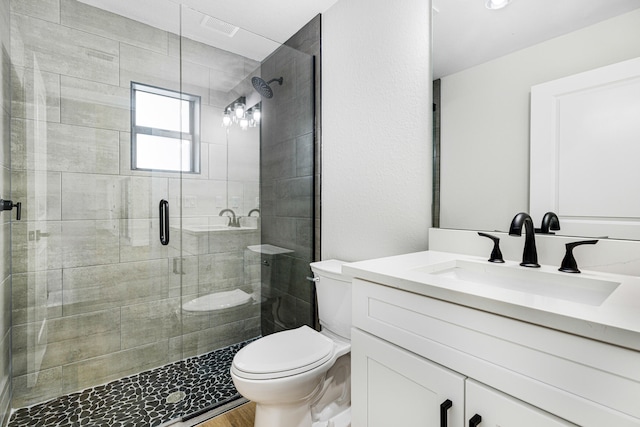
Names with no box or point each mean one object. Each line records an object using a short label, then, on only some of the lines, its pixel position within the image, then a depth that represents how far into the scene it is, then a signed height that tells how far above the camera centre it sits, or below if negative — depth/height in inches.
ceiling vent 76.0 +47.1
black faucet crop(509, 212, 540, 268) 40.1 -4.8
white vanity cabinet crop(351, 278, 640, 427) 22.2 -14.3
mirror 39.4 +20.5
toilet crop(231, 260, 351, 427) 49.5 -26.7
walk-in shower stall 64.5 +3.0
